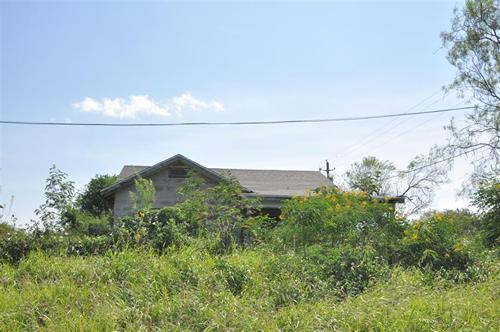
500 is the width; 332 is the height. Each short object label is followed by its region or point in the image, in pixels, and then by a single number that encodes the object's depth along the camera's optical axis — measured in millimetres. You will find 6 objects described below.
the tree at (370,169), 31688
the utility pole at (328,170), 34125
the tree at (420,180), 23203
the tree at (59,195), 12086
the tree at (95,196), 22844
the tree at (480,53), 19188
